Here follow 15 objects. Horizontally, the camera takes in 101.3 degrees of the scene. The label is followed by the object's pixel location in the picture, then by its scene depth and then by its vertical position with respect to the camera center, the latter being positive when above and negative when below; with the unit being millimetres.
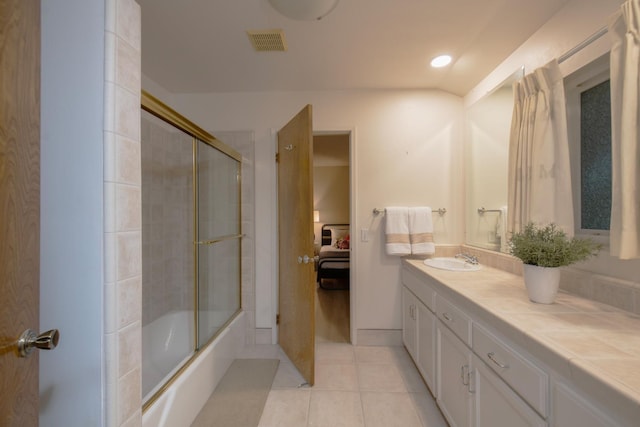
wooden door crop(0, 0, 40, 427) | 592 +31
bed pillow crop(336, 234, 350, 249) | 5238 -610
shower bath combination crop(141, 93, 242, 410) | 1870 -235
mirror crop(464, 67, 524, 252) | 1955 +396
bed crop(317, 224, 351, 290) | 4277 -872
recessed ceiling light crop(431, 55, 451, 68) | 2012 +1198
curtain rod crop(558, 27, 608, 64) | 1229 +845
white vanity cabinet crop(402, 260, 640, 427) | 671 -529
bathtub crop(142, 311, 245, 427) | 1326 -960
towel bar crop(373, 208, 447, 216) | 2468 +23
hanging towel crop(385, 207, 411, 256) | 2346 -159
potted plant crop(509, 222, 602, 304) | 1115 -185
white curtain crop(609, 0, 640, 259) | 1001 +269
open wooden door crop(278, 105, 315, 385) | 1917 -245
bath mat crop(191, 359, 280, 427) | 1562 -1230
